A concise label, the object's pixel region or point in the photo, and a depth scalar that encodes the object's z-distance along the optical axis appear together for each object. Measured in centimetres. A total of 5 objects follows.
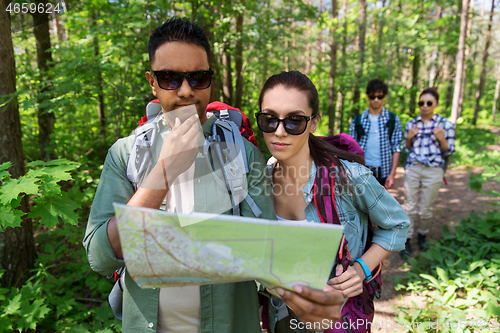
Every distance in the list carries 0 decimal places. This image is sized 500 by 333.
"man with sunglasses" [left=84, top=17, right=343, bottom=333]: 138
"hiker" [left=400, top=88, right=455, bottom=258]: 449
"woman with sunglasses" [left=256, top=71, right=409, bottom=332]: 155
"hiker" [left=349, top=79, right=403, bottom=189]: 472
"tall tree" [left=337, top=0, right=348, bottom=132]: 1045
